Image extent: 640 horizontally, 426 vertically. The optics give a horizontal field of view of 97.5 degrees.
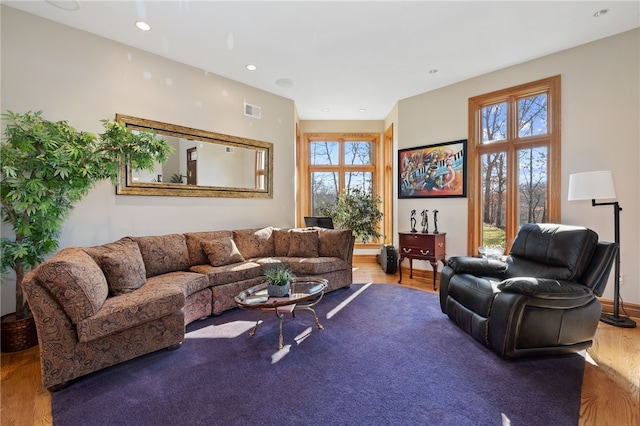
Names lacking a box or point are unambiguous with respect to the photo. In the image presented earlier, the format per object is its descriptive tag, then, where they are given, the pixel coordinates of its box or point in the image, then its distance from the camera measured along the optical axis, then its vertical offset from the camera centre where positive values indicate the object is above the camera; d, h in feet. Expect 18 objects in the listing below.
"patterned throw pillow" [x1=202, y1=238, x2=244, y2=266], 11.27 -1.70
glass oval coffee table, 7.91 -2.63
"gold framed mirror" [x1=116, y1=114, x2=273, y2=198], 11.16 +2.04
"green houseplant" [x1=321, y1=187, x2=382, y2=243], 16.83 -0.28
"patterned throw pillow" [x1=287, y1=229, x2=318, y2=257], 13.58 -1.67
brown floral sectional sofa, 6.13 -2.29
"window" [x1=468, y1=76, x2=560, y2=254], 12.00 +2.19
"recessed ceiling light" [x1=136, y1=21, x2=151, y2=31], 9.50 +6.38
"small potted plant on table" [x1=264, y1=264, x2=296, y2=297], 8.43 -2.23
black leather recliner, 6.95 -2.39
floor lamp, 9.21 +0.45
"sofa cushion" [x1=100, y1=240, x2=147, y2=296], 8.00 -1.74
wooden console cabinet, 13.98 -1.99
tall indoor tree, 7.43 +1.00
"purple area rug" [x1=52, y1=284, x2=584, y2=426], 5.34 -3.91
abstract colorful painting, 14.60 +2.12
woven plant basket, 7.68 -3.37
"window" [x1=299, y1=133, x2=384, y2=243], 21.17 +3.20
